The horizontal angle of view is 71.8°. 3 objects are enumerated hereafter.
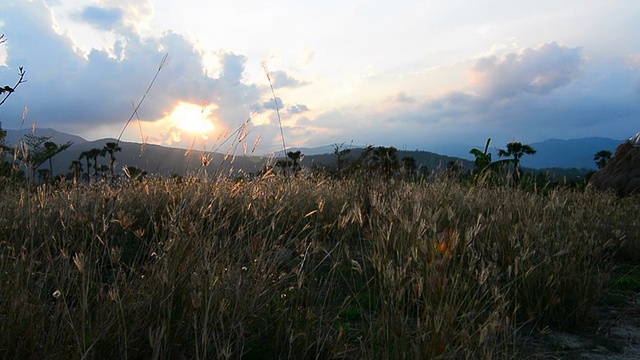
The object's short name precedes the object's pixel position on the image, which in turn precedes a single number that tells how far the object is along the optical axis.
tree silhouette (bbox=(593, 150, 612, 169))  33.88
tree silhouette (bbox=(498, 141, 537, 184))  17.12
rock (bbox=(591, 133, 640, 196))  11.90
